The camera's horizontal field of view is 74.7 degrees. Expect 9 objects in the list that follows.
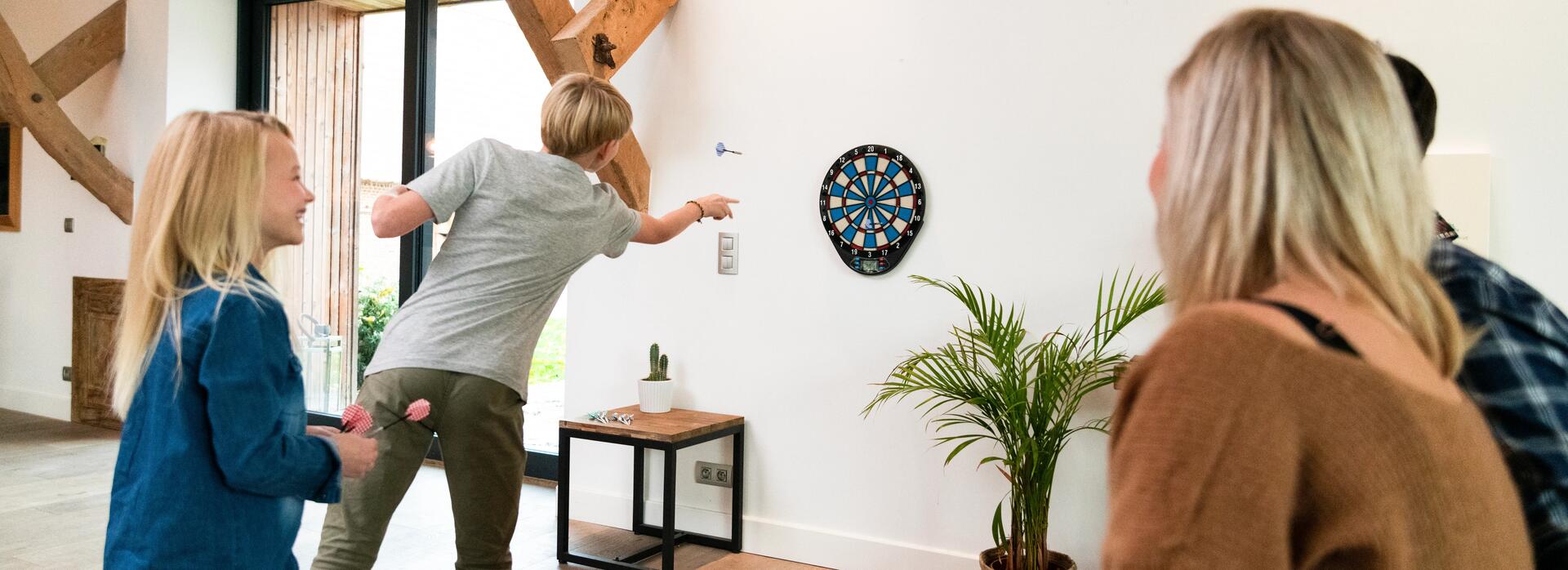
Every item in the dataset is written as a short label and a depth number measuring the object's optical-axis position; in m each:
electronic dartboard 3.22
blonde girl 1.30
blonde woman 0.66
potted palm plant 2.73
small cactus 3.48
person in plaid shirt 0.98
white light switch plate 3.54
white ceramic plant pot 3.46
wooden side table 3.10
